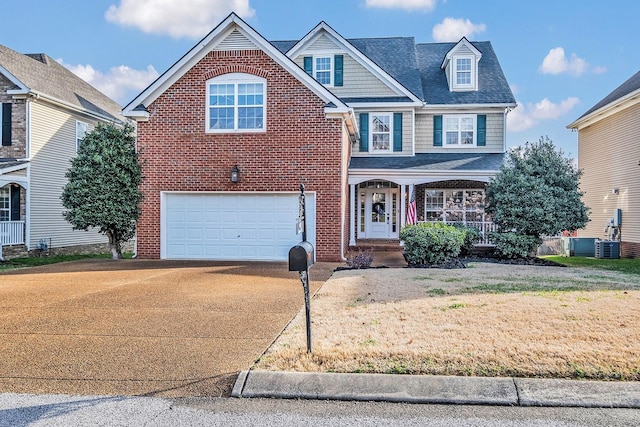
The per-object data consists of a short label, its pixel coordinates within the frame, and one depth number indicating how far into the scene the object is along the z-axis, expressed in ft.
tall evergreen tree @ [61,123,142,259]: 51.96
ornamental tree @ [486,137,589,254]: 50.47
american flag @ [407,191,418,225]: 59.21
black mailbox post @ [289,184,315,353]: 17.81
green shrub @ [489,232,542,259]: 51.11
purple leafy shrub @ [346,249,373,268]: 44.98
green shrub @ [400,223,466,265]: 45.65
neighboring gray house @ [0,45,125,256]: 61.46
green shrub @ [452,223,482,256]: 53.67
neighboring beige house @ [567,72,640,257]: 59.31
